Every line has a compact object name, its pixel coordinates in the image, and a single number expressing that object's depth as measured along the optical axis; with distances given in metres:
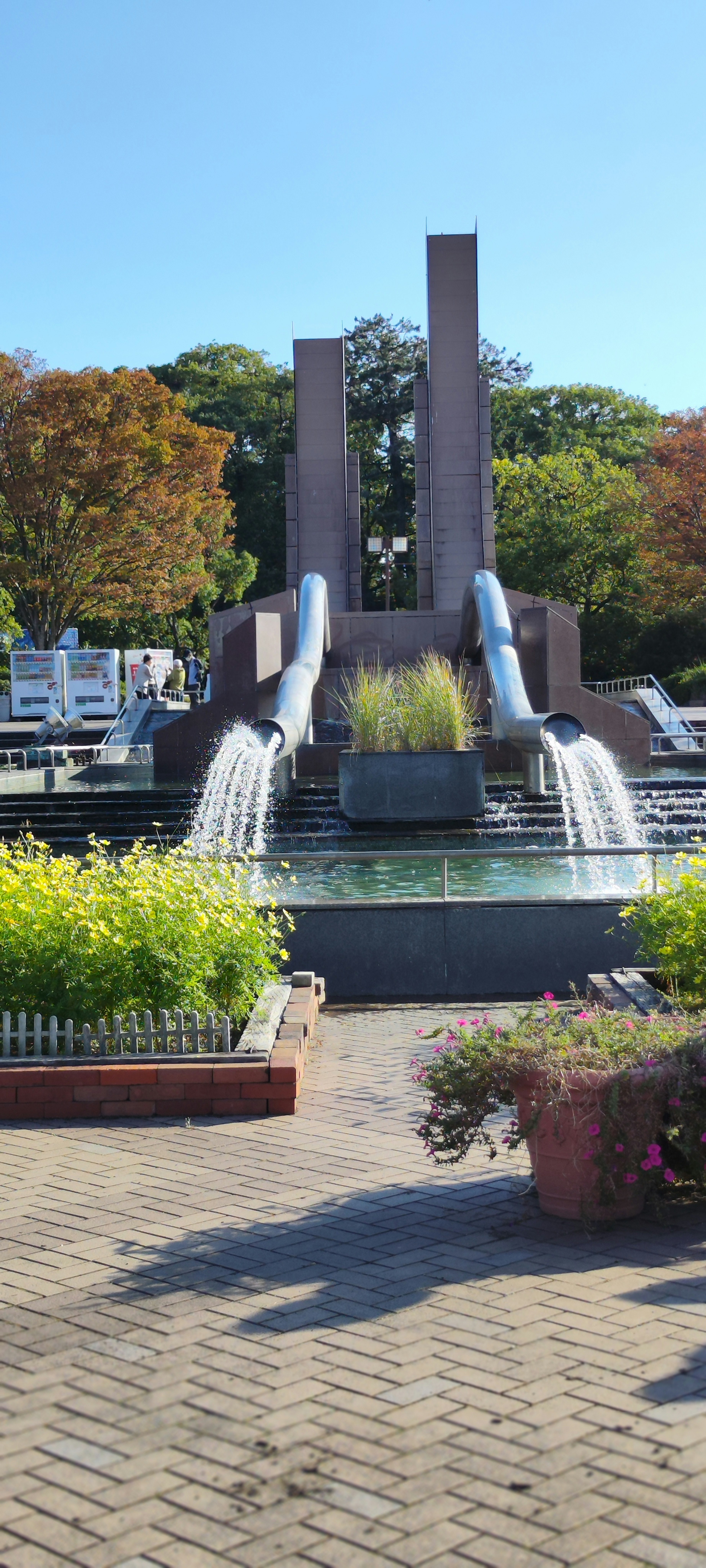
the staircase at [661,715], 25.03
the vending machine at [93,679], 32.38
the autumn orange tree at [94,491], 32.03
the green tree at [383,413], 51.22
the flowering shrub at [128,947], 6.49
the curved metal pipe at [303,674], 15.24
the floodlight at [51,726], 28.62
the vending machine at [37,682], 32.16
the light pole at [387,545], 31.16
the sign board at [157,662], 33.41
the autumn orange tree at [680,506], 36.38
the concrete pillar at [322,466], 30.22
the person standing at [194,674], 41.25
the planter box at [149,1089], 6.13
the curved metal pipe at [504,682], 14.99
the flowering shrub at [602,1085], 4.38
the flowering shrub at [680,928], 6.34
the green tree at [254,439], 52.03
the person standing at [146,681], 30.75
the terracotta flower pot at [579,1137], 4.38
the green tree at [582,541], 40.94
